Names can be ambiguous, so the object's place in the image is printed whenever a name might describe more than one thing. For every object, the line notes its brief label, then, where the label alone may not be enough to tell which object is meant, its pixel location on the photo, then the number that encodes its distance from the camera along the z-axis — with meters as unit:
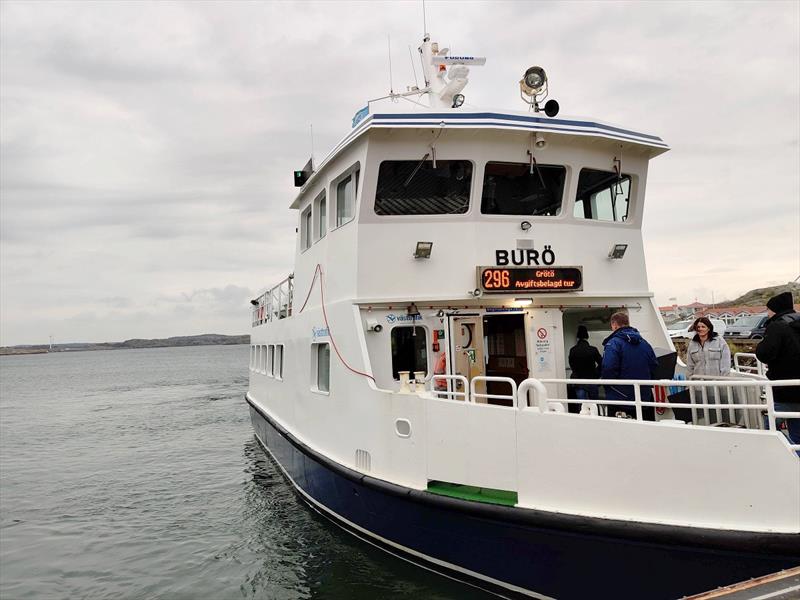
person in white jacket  6.39
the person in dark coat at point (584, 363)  6.63
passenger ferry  4.18
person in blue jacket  5.43
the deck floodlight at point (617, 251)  7.38
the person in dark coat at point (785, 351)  4.74
